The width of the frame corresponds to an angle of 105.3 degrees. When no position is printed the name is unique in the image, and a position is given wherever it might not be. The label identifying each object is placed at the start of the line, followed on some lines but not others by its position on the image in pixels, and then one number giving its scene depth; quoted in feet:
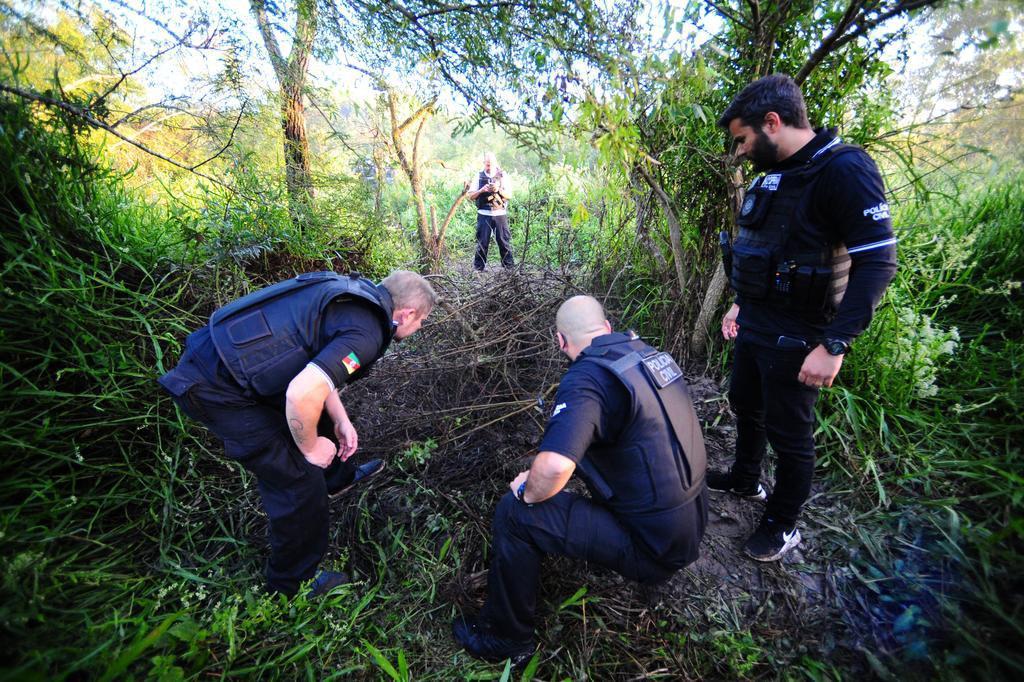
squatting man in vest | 4.57
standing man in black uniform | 4.83
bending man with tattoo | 5.41
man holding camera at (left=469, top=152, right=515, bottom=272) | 17.72
